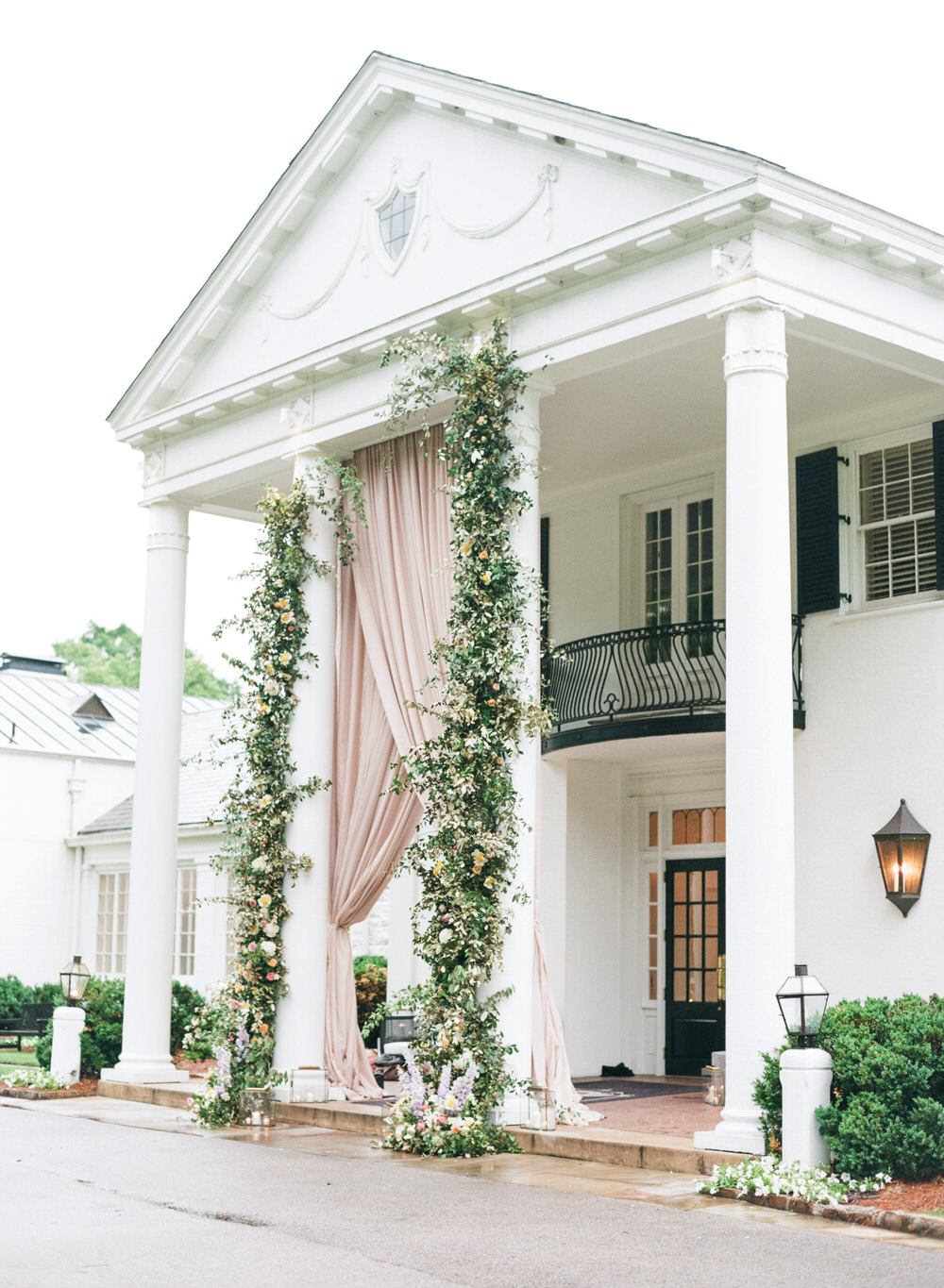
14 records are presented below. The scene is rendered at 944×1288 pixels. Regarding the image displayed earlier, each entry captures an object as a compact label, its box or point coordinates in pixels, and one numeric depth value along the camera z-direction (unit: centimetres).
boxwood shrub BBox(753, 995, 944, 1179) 841
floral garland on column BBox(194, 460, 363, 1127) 1300
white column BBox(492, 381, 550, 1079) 1128
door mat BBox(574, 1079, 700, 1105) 1366
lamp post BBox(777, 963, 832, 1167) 869
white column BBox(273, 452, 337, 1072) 1310
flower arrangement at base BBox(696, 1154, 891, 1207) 841
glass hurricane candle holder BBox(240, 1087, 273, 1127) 1259
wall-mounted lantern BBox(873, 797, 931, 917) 1237
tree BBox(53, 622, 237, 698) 5484
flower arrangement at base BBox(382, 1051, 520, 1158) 1060
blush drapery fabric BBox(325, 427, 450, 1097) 1294
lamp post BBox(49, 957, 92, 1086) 1532
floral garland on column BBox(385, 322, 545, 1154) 1093
